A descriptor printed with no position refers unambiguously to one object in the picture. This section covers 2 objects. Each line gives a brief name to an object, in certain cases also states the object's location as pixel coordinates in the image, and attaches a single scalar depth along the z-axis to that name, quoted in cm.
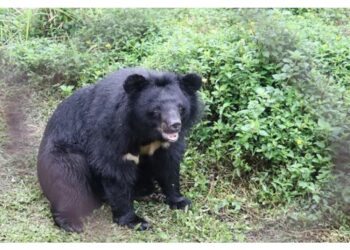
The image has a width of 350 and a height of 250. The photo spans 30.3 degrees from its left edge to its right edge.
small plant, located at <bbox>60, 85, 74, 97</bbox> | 545
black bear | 410
